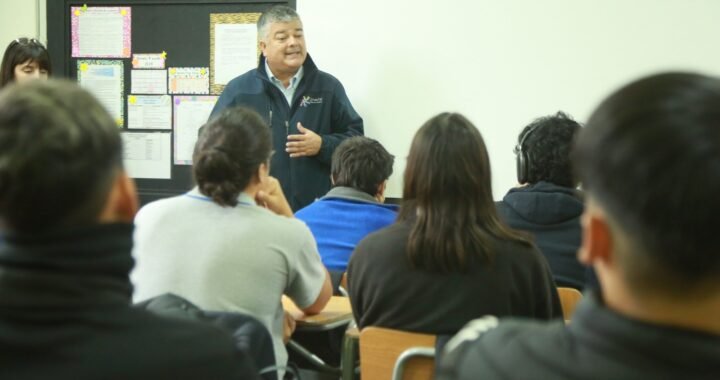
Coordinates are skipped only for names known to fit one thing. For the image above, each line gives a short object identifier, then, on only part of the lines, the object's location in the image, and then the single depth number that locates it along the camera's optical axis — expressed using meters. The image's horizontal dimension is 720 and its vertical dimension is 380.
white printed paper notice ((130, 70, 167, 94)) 5.34
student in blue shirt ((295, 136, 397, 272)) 3.25
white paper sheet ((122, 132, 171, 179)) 5.39
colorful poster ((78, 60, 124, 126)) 5.41
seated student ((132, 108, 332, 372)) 2.30
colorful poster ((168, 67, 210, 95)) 5.23
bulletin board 5.25
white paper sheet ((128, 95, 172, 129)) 5.36
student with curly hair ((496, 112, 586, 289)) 2.86
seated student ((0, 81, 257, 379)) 1.08
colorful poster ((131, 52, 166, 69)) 5.32
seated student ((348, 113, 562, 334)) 2.22
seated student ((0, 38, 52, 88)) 4.39
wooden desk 2.61
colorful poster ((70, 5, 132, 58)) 5.36
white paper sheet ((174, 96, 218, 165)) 5.27
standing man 4.69
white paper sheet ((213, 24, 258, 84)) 5.11
